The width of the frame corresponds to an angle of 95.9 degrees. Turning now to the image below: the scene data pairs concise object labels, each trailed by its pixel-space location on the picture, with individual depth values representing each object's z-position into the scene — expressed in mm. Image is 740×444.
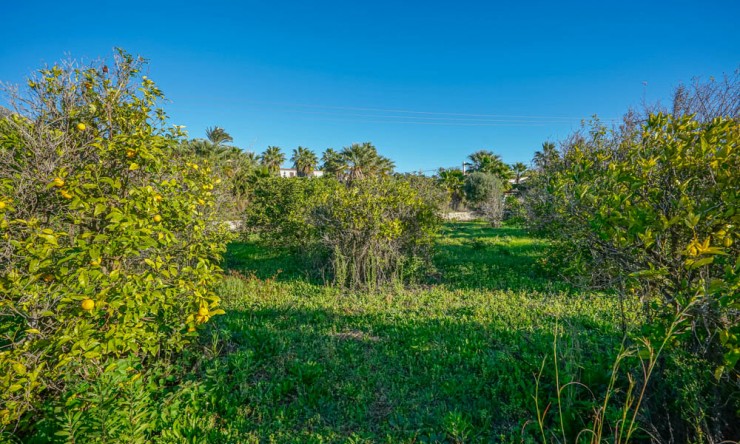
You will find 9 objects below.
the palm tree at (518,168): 33338
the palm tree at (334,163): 25269
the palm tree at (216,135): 22173
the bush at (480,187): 27930
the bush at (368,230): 7184
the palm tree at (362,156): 25266
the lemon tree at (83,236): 2232
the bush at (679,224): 1872
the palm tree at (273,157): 31328
